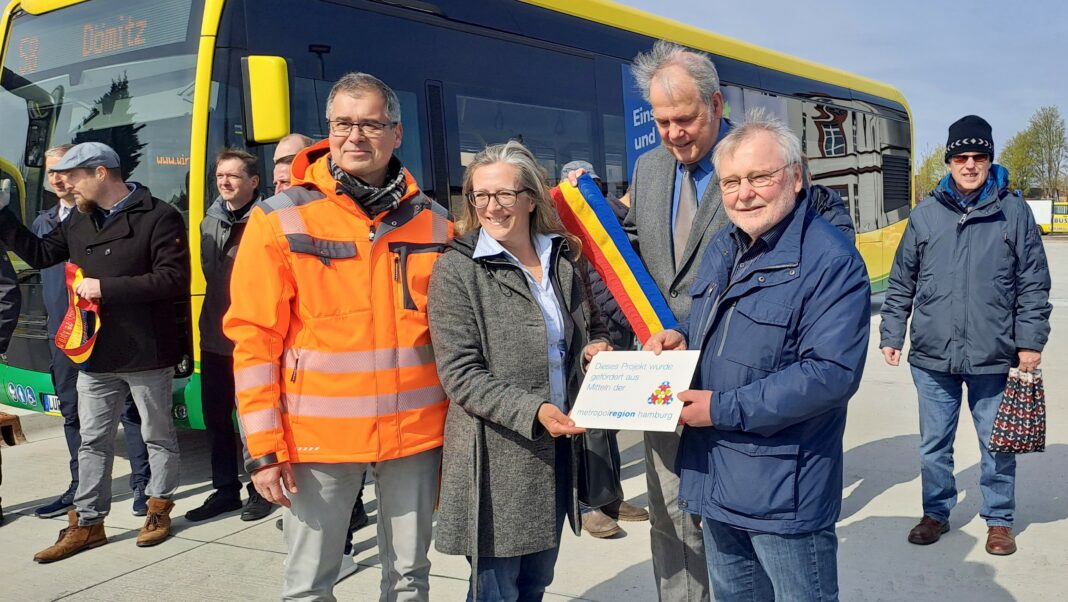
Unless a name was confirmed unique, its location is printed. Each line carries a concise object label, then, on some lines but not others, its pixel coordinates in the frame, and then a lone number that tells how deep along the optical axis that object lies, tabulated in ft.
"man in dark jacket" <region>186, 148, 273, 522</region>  14.53
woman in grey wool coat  7.61
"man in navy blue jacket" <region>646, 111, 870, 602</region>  6.35
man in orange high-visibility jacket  7.62
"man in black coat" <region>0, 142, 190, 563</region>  13.24
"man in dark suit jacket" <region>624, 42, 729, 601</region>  8.45
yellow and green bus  16.11
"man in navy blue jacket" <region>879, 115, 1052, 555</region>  12.53
